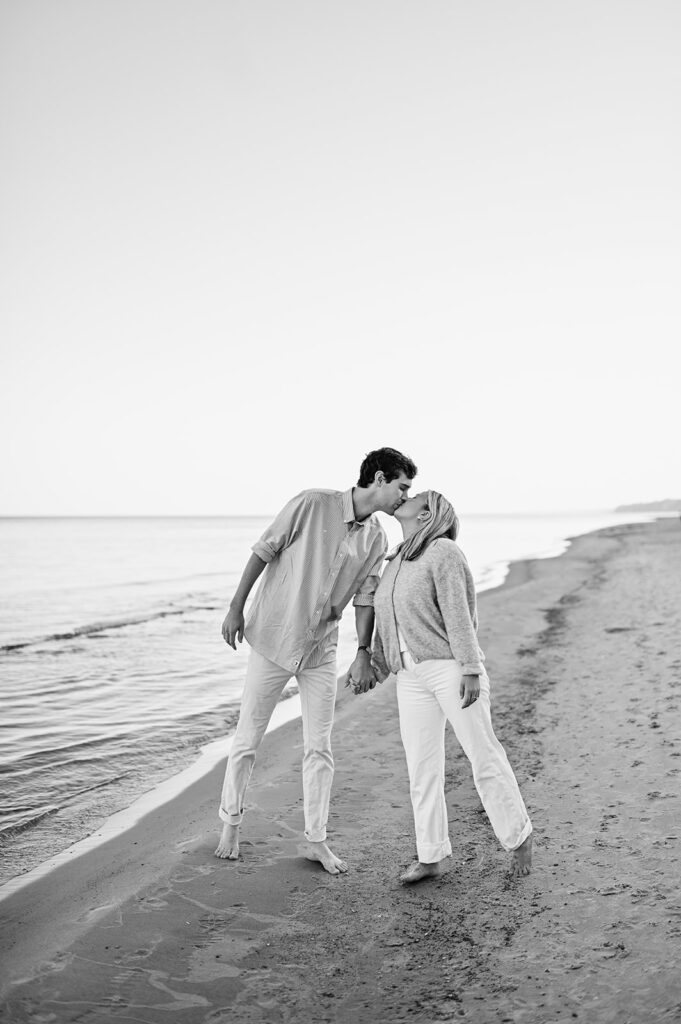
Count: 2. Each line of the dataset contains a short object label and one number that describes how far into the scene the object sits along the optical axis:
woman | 3.50
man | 3.84
